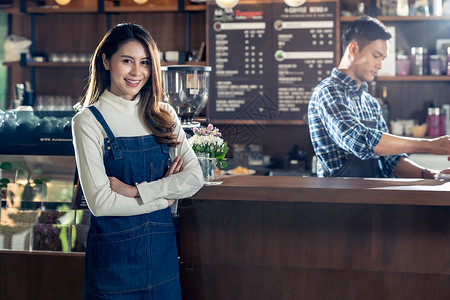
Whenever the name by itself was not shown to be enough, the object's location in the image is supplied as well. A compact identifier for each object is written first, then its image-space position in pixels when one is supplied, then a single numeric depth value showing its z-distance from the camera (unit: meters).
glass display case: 2.29
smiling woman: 1.73
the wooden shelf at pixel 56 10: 4.77
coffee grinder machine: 2.25
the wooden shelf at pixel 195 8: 4.61
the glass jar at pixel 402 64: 4.38
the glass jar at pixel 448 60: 4.32
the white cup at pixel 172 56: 4.57
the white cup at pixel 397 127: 4.45
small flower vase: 2.10
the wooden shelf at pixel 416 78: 4.31
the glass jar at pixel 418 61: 4.37
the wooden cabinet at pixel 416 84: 4.54
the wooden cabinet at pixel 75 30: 4.82
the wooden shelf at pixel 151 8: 4.62
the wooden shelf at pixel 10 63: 4.89
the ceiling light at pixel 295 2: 3.20
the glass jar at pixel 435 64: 4.34
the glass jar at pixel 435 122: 4.40
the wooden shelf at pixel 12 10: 4.87
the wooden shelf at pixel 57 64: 4.73
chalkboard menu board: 4.49
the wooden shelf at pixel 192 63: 4.56
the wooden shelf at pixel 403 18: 4.30
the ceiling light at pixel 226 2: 3.44
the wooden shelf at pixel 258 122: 4.56
